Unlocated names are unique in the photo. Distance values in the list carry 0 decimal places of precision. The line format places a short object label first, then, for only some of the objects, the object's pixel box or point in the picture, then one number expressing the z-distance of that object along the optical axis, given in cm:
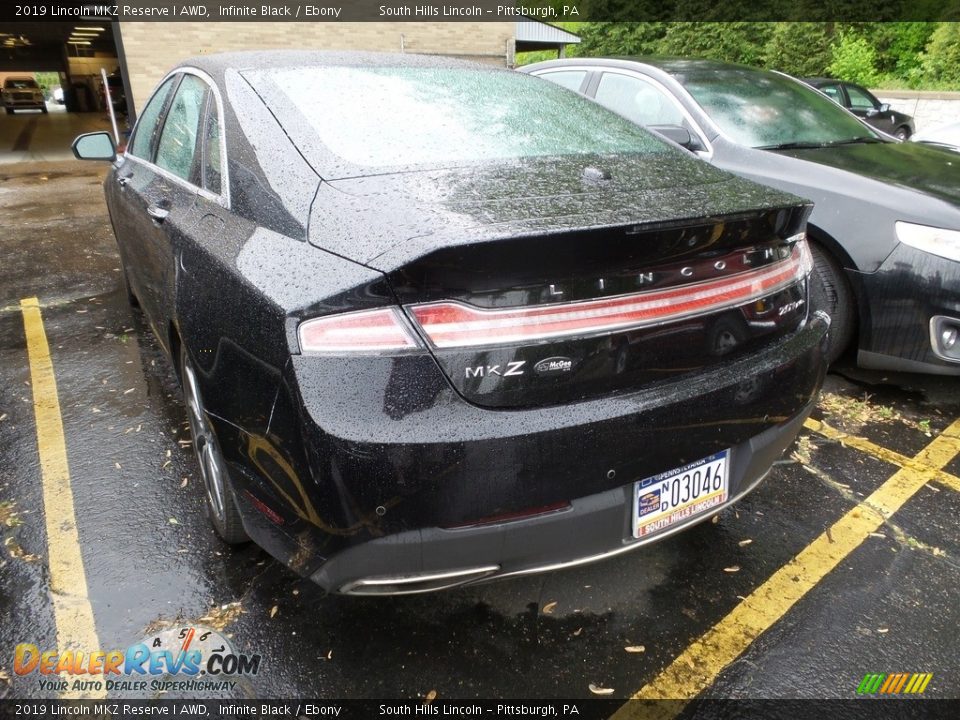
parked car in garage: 3059
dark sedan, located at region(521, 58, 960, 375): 312
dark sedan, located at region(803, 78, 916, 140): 1225
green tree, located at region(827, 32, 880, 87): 1917
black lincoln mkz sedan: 145
